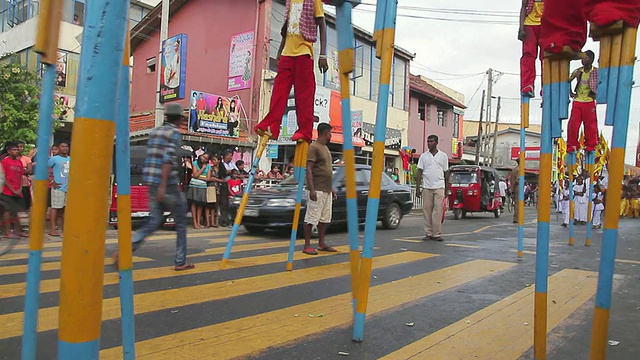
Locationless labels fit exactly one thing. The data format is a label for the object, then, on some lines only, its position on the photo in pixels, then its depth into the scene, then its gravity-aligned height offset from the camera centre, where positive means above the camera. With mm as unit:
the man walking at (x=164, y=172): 4641 -3
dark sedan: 8872 -478
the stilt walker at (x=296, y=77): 4504 +1052
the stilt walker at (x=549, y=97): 2227 +500
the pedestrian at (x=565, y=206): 13422 -286
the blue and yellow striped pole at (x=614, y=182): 1883 +77
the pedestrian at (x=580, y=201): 14057 -79
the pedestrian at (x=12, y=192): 6266 -491
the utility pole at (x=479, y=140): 31500 +3725
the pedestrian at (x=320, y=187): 6535 -77
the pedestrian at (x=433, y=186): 8859 +56
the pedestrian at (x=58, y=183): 8086 -313
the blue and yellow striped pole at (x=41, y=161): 1528 +9
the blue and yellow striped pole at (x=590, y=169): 7375 +503
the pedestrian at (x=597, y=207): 13586 -226
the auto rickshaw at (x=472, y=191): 17203 +30
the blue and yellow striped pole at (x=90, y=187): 1133 -49
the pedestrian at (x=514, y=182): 14453 +398
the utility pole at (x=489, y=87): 35031 +8147
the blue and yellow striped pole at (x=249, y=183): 4945 -62
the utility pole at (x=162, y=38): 15868 +4927
